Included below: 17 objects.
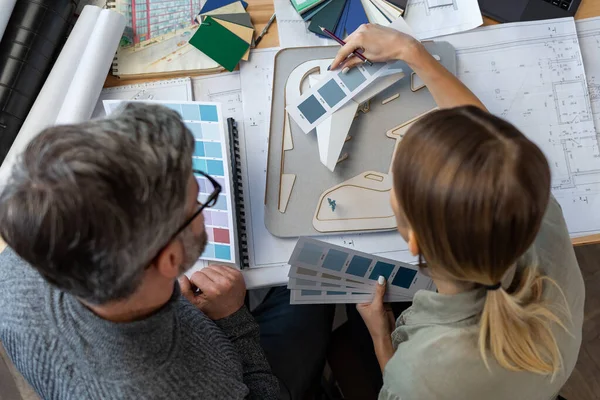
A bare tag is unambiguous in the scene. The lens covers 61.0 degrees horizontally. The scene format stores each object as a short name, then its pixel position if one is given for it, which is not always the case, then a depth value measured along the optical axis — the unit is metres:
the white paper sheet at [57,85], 1.09
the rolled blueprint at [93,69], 1.12
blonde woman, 0.67
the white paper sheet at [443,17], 1.24
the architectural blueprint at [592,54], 1.21
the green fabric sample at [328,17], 1.23
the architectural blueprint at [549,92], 1.16
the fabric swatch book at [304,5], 1.23
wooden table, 1.24
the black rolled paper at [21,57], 1.11
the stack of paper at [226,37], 1.21
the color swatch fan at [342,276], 1.05
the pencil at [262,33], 1.23
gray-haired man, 0.60
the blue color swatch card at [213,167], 1.09
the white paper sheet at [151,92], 1.21
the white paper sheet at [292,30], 1.24
